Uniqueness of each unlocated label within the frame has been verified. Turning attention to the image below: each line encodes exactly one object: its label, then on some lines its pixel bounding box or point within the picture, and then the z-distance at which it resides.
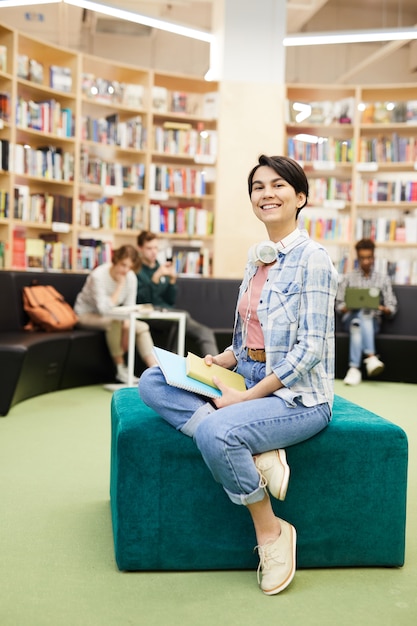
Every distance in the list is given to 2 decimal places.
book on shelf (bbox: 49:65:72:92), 6.83
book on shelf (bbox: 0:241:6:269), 6.39
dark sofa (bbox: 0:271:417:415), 4.64
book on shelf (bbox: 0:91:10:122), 6.31
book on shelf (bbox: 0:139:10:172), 6.26
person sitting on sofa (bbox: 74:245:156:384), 5.64
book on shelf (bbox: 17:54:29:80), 6.52
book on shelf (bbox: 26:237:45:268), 6.73
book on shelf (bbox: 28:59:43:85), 6.66
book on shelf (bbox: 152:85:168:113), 7.41
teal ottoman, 2.12
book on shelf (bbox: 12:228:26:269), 6.62
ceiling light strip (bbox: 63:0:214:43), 6.59
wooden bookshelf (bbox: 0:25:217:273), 6.55
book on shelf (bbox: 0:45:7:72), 6.27
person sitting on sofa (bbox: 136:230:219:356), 6.04
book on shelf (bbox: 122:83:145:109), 7.34
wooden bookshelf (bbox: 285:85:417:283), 7.72
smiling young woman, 1.98
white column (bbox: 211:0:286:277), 7.48
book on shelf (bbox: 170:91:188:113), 7.59
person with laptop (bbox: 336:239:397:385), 6.39
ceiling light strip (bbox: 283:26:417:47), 7.03
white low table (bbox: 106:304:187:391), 5.30
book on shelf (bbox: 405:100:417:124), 7.66
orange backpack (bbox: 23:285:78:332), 5.53
